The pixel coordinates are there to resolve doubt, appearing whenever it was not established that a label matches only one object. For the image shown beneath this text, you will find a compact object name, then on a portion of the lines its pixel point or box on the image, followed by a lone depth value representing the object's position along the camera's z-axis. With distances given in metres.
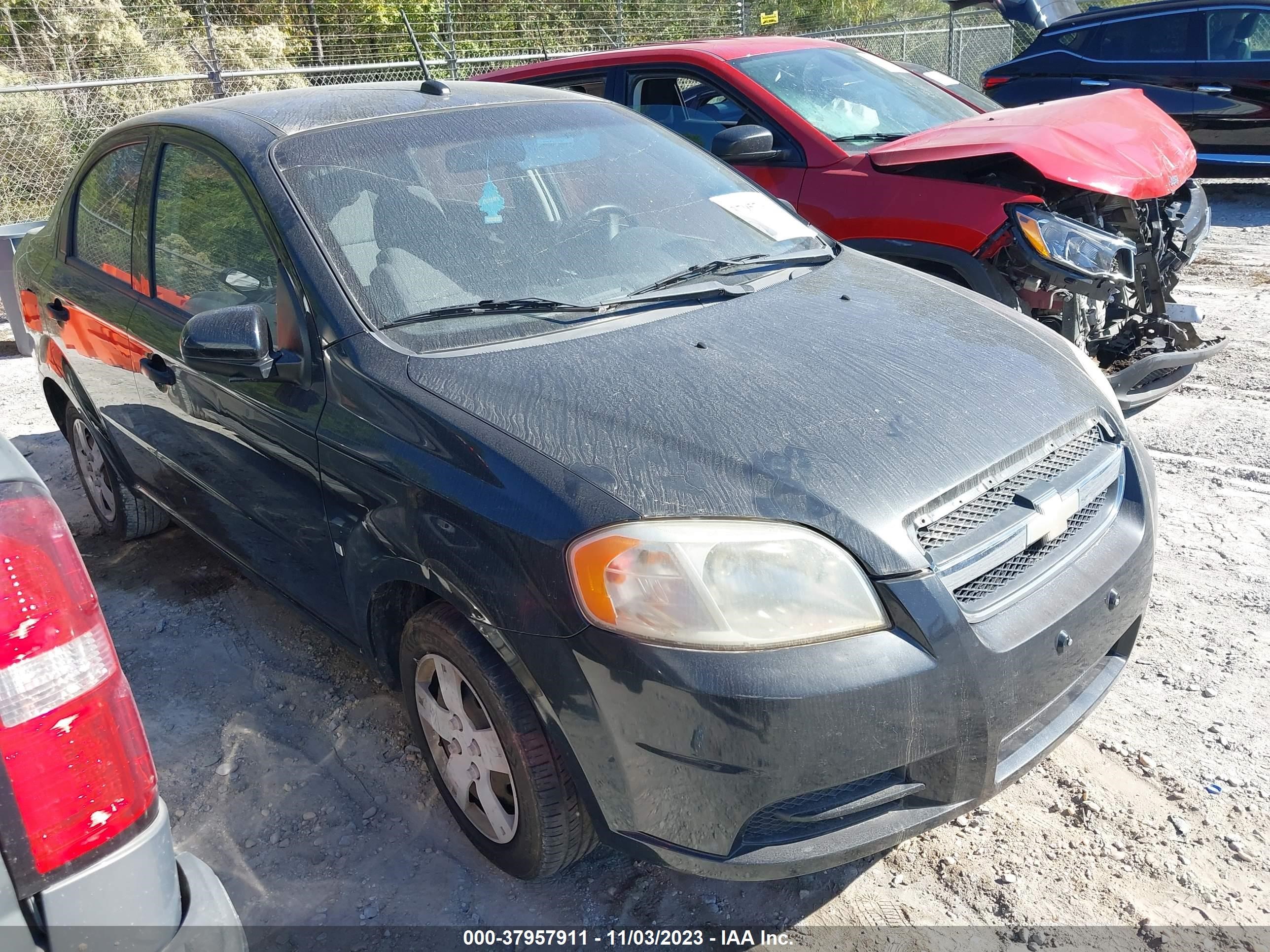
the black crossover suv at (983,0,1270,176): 8.84
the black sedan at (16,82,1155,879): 1.91
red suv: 4.14
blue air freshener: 2.87
